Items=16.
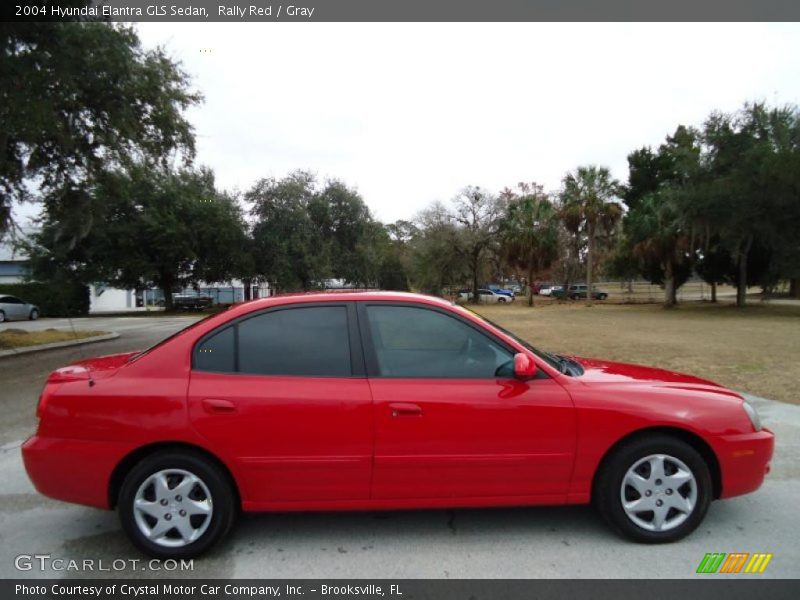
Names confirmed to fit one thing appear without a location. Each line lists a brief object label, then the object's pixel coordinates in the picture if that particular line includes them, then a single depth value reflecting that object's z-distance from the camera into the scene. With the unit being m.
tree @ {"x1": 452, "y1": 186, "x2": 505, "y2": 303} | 42.72
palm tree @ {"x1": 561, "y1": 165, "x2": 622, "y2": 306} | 36.06
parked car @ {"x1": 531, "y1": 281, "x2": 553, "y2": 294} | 74.90
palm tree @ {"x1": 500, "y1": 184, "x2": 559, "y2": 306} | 39.31
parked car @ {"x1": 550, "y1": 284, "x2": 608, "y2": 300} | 55.95
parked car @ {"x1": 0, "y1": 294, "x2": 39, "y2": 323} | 26.85
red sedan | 3.20
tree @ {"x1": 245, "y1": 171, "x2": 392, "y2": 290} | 34.44
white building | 42.98
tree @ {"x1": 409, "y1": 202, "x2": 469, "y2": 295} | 42.88
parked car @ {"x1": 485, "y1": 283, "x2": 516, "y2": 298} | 58.51
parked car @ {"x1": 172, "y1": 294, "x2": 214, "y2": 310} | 41.41
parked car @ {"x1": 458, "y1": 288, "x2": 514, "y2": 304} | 50.12
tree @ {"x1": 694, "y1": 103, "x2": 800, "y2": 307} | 23.00
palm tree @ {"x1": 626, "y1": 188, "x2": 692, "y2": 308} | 31.98
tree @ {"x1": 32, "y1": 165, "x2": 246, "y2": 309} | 33.00
